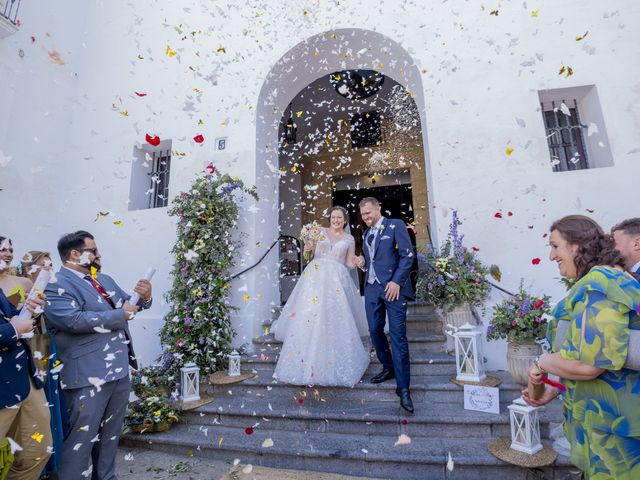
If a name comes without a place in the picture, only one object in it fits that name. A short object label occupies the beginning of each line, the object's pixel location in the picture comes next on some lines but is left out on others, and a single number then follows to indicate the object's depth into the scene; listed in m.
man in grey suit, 2.14
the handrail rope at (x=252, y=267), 4.61
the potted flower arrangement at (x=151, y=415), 3.07
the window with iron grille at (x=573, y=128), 4.16
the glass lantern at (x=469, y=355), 3.07
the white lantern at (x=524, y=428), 2.30
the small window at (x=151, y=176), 5.45
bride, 3.00
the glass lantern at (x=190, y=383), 3.36
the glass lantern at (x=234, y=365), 3.69
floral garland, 3.97
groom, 2.89
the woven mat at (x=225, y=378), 3.54
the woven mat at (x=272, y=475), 2.45
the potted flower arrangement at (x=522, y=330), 3.06
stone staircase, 2.42
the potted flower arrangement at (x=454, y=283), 3.64
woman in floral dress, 1.15
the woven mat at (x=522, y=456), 2.21
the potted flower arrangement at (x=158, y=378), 3.60
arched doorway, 5.16
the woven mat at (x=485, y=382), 3.02
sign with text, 2.74
